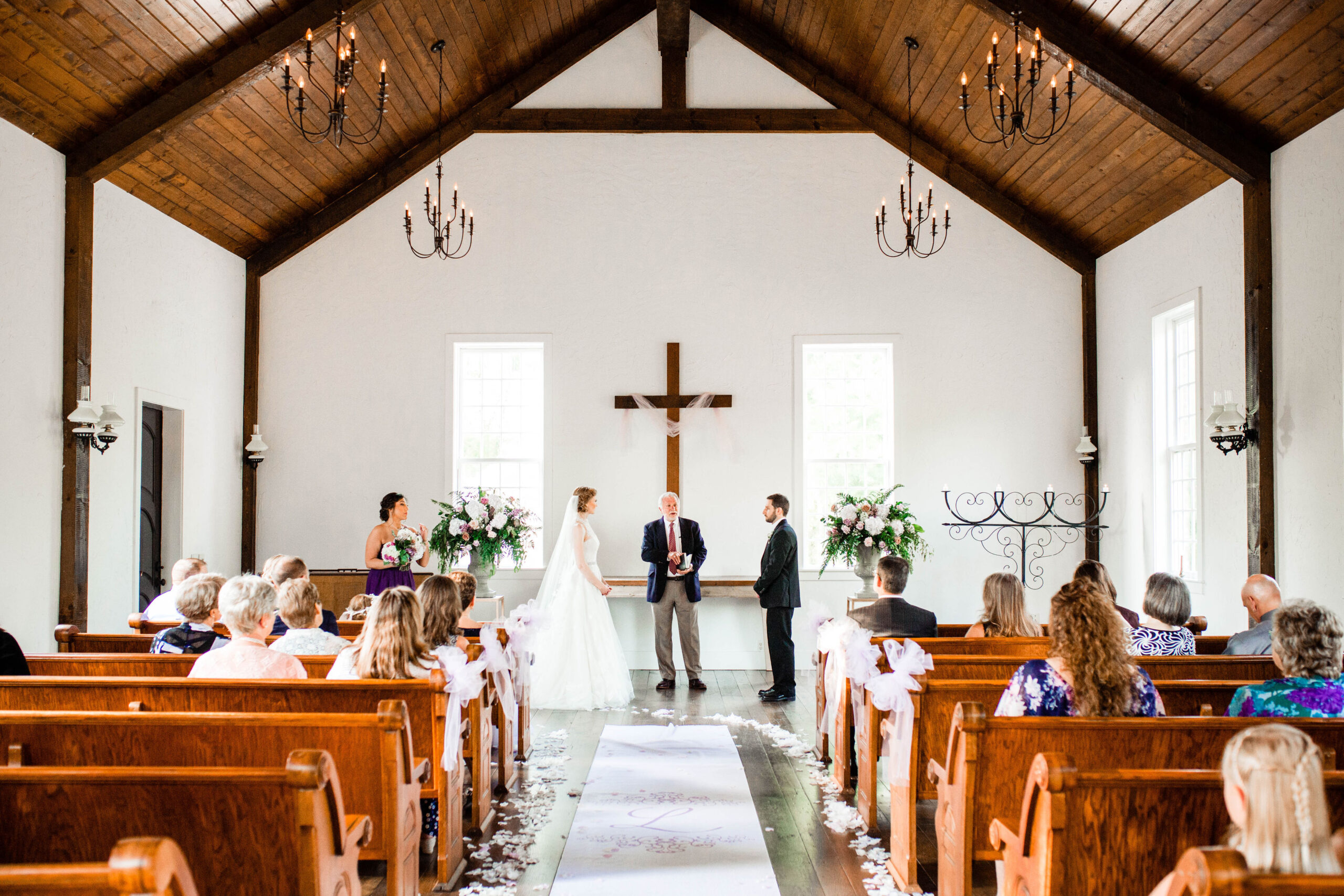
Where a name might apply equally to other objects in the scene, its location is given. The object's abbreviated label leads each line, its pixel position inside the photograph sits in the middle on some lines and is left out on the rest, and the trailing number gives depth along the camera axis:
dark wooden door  7.63
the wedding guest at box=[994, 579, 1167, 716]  3.04
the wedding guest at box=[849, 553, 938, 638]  5.00
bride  7.05
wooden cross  8.75
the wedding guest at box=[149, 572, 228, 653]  4.32
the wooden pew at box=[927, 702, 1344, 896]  2.97
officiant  7.61
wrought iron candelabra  8.73
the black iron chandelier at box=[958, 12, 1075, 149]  4.62
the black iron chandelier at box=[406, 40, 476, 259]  8.49
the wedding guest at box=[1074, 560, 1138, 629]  4.70
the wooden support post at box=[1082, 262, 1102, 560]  8.73
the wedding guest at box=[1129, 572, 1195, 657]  4.38
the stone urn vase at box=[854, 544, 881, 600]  8.09
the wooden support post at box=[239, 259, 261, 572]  8.79
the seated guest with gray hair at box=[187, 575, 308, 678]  3.70
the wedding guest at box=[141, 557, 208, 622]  5.43
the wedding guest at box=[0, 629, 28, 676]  3.83
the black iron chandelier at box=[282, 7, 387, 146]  4.77
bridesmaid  7.48
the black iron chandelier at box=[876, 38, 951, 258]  8.38
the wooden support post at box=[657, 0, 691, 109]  8.39
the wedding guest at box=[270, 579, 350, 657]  4.25
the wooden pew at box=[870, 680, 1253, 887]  3.70
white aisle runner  3.70
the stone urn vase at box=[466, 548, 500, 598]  8.15
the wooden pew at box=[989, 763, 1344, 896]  2.37
